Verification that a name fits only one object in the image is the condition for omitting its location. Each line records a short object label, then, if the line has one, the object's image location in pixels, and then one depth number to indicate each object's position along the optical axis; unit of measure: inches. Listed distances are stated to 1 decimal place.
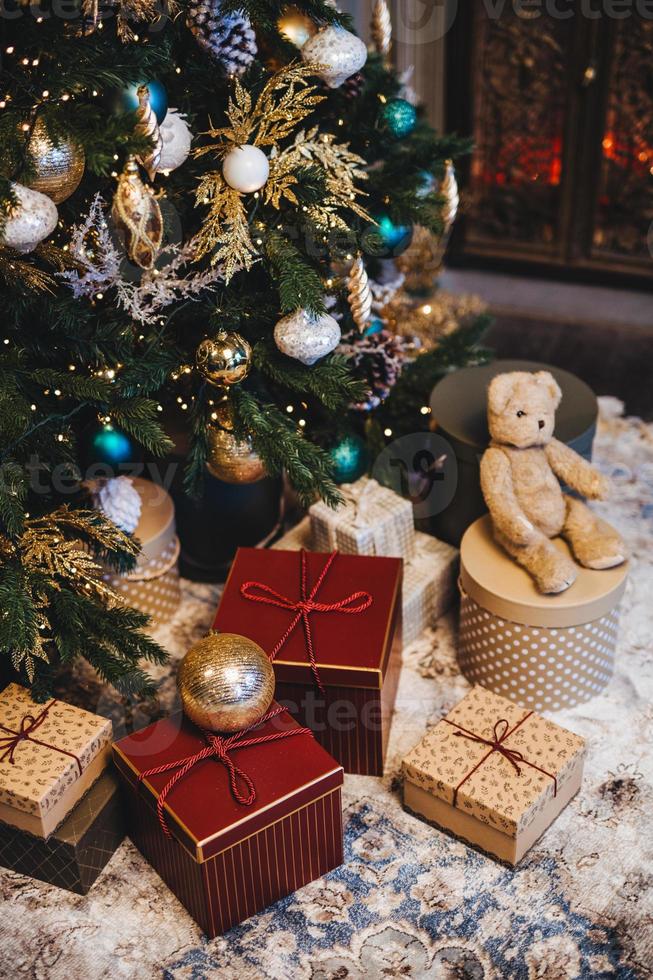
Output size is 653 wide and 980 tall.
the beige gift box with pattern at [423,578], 82.8
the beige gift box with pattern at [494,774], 63.9
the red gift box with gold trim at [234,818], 59.4
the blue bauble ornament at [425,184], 79.8
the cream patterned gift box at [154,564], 82.1
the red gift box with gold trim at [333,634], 68.5
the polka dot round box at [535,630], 72.6
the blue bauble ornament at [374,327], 86.8
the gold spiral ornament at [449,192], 82.7
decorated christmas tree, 61.6
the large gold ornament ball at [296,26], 71.3
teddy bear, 75.0
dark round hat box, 83.7
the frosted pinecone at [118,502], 76.1
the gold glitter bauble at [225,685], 61.8
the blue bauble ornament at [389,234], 76.9
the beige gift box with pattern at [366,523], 79.7
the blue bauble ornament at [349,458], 82.8
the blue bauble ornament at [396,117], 78.3
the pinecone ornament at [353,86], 78.2
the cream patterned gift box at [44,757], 61.7
